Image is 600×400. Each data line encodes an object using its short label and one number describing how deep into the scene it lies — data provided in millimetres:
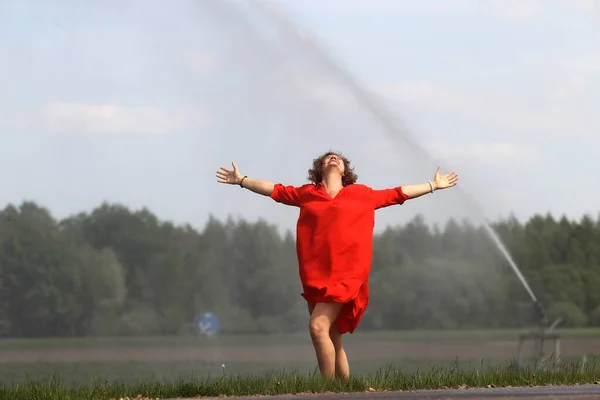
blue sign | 62594
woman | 15125
